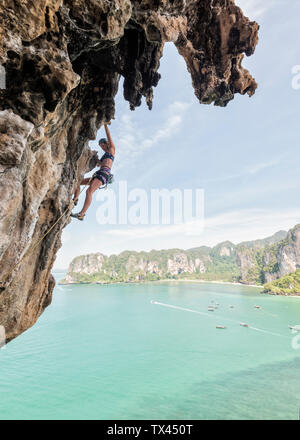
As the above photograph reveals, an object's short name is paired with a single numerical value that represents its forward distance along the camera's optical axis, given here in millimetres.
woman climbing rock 6109
